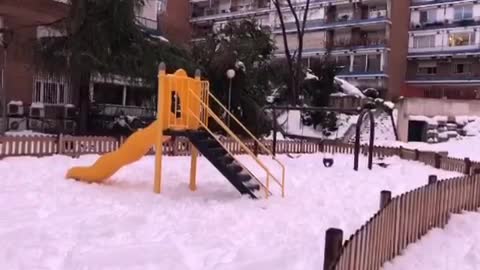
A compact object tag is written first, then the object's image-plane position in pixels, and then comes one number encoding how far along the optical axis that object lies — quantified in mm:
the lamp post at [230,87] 24050
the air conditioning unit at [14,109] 25141
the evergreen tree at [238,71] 27328
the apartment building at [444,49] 52438
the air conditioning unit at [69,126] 26258
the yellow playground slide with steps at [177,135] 10859
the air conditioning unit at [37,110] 25881
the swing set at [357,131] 18091
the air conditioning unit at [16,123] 25000
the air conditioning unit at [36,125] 25747
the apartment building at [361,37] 53812
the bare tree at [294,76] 38000
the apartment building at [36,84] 24700
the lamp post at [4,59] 23172
